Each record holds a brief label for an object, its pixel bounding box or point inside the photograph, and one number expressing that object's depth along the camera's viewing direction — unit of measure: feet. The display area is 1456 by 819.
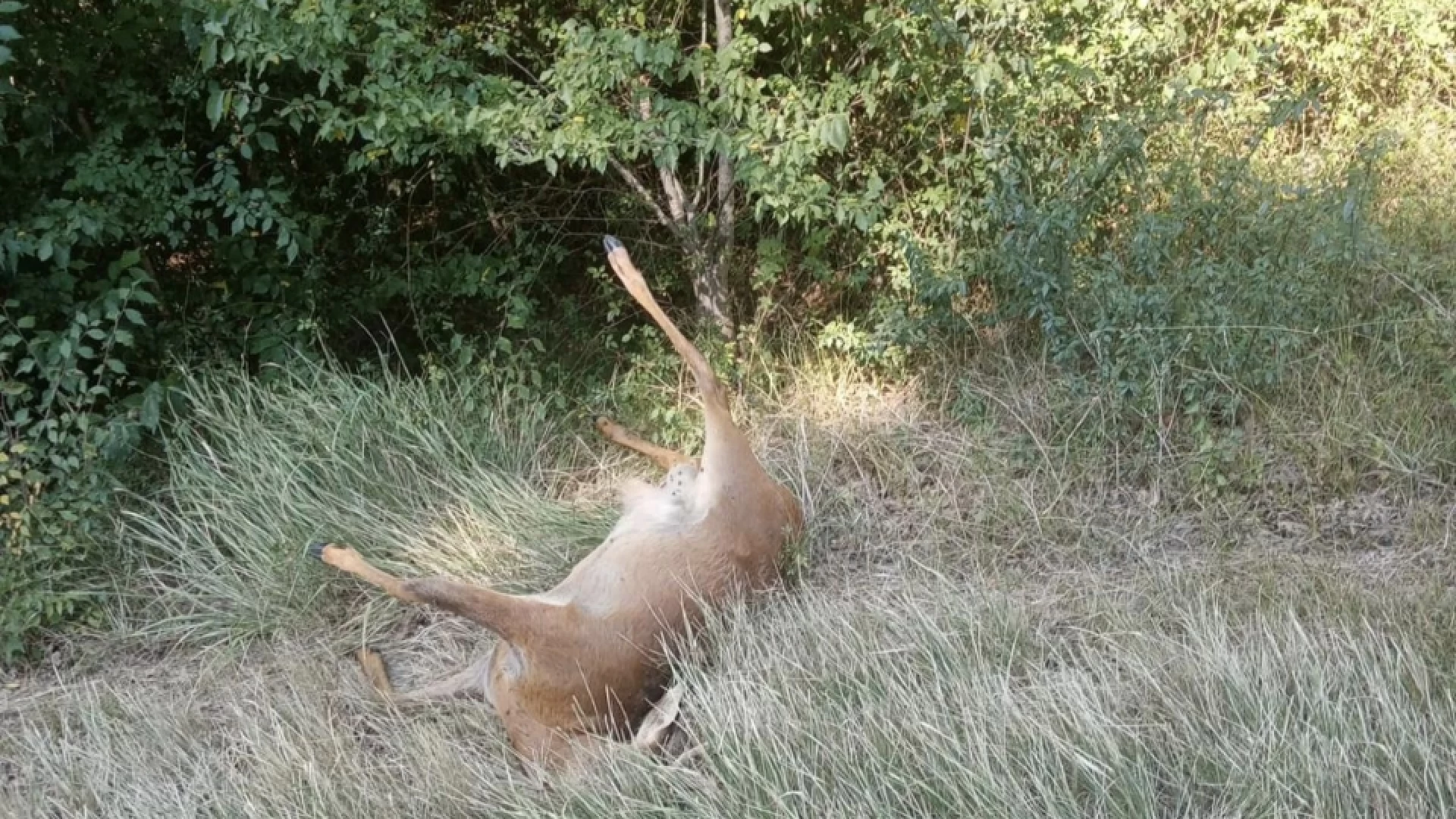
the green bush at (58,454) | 13.87
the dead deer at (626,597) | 10.37
